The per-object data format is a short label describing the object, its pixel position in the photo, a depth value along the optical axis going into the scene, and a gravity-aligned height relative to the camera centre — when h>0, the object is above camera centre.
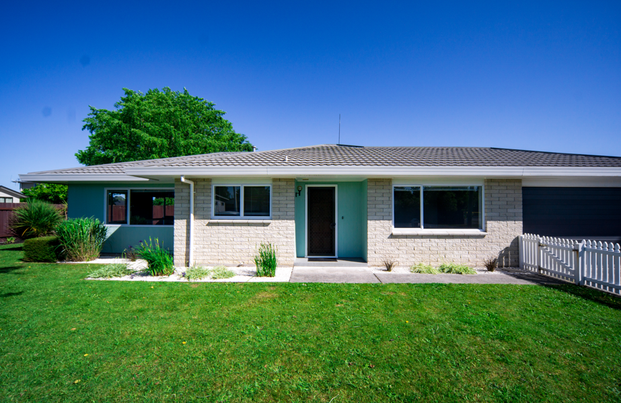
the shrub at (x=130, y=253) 9.65 -1.78
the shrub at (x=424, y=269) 7.74 -1.81
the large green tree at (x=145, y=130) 26.36 +7.15
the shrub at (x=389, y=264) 7.87 -1.72
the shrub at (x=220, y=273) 7.12 -1.80
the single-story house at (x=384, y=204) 8.02 +0.02
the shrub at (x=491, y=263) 7.94 -1.71
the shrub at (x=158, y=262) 7.41 -1.56
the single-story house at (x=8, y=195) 32.19 +1.05
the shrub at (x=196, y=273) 7.04 -1.77
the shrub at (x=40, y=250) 9.18 -1.52
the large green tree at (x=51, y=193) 23.98 +0.94
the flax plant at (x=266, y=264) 7.25 -1.58
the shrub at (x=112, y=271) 7.30 -1.80
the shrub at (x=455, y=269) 7.70 -1.79
